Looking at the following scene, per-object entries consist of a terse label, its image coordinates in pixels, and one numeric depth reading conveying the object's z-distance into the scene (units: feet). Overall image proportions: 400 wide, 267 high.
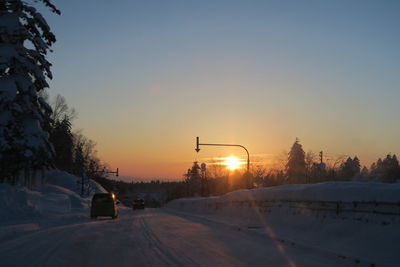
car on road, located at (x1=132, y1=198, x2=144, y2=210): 250.43
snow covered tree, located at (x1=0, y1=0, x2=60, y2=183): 84.99
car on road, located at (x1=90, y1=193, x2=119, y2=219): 116.06
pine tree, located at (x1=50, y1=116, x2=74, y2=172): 288.92
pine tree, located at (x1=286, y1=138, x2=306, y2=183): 317.63
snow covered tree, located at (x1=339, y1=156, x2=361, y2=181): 395.81
